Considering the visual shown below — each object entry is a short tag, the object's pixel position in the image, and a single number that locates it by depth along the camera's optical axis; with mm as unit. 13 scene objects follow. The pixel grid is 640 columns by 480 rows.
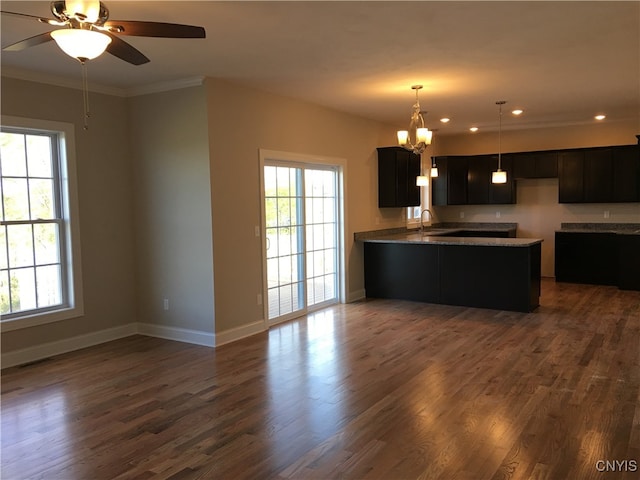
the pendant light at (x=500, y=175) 6520
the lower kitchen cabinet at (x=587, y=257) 8023
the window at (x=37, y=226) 4586
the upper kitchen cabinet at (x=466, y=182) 9281
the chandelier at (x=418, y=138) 5215
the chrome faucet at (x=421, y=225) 8594
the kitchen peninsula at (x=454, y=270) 6293
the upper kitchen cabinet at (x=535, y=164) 8633
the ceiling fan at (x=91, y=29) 2408
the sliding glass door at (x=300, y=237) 5887
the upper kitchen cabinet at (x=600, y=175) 7969
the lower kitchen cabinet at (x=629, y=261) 7487
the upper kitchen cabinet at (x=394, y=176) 7617
